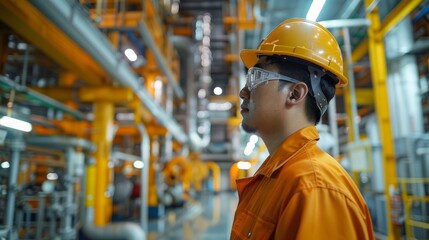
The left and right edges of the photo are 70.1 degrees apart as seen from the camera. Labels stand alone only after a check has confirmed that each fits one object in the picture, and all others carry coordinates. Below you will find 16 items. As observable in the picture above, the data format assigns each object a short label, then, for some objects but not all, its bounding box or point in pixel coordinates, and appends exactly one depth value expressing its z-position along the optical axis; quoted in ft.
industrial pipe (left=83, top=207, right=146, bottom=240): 15.88
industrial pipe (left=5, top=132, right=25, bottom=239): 10.18
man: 3.40
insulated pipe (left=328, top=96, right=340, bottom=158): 20.32
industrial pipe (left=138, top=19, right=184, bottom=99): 20.96
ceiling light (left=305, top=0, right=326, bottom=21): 7.50
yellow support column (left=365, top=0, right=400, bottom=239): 15.90
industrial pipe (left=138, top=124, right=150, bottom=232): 21.54
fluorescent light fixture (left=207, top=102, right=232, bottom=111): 47.11
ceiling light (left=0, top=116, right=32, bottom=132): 9.33
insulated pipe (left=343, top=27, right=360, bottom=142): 16.06
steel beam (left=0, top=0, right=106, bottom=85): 10.68
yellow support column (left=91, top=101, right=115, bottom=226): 19.69
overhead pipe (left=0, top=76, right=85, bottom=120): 9.85
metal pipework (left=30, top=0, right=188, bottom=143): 10.64
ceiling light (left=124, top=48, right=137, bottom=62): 16.45
